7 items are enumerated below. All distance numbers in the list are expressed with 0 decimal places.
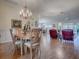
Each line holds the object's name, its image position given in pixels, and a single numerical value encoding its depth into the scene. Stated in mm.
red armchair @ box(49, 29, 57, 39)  5192
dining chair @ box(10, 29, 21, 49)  2408
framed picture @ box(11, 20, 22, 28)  4098
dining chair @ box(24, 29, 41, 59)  1886
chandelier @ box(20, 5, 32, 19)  3444
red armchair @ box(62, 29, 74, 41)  3786
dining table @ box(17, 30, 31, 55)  2300
